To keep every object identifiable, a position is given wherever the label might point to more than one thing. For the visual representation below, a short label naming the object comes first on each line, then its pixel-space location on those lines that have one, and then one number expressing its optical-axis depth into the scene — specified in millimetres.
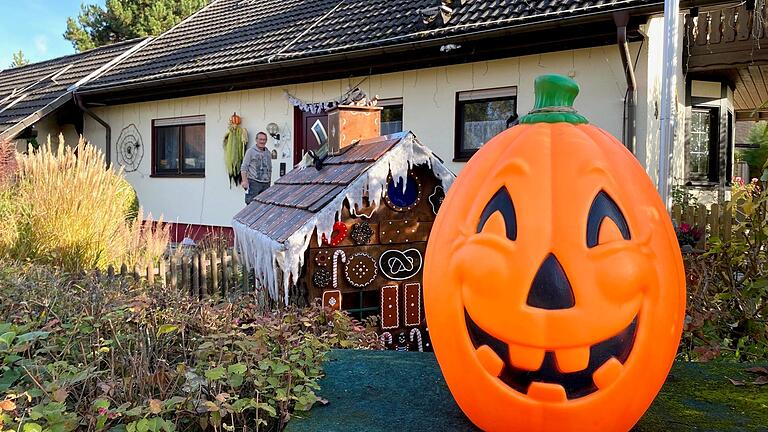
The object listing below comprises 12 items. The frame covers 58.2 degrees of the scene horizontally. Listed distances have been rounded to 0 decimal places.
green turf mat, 2377
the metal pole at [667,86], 5898
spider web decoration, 14406
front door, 10820
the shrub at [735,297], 3510
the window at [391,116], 9880
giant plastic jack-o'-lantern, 2064
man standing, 10352
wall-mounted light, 11432
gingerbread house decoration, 4301
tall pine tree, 30875
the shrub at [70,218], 6094
